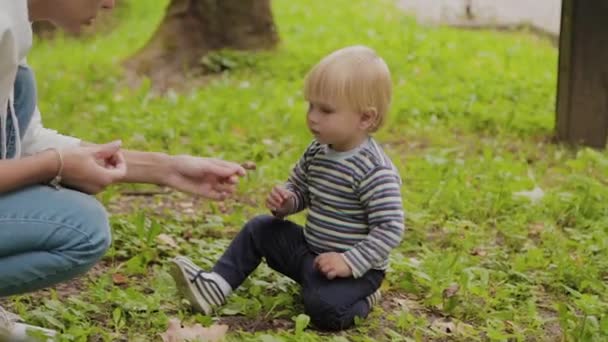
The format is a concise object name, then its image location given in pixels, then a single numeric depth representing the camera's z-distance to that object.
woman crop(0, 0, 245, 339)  2.77
